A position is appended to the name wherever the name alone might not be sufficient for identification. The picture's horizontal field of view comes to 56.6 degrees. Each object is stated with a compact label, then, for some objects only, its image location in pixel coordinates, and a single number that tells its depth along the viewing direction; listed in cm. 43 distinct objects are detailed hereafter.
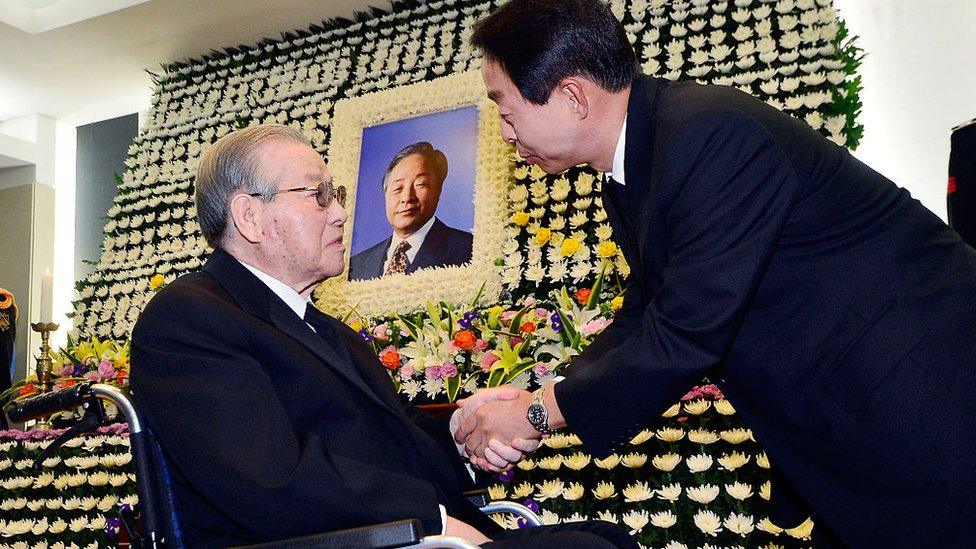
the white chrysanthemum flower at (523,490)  317
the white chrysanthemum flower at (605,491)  299
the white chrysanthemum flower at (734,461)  280
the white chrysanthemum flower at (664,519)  285
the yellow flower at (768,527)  272
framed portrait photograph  509
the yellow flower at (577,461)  306
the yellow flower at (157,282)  582
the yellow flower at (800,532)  274
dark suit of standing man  162
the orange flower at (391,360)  408
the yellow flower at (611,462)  301
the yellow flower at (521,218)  493
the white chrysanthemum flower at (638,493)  290
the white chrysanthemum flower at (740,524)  275
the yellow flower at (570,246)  465
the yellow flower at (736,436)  286
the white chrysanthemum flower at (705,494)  281
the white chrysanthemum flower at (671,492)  287
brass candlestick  525
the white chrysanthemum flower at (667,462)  289
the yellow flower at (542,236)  478
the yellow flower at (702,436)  290
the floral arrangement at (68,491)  393
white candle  556
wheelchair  156
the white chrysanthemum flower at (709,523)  278
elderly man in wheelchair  174
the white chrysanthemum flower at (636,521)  289
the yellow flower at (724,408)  294
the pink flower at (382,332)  449
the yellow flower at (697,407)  296
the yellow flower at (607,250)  440
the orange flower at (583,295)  406
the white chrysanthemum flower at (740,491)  277
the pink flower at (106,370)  497
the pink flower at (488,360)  380
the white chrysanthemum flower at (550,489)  306
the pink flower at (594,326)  365
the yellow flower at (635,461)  294
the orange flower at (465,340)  394
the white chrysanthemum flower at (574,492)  304
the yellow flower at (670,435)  293
